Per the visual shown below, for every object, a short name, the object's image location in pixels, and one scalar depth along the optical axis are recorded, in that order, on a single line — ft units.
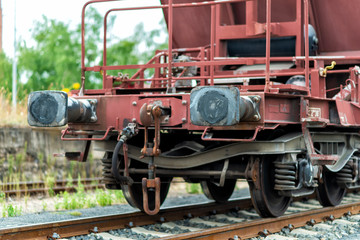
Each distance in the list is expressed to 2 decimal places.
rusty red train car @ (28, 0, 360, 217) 38.40
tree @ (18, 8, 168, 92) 153.18
